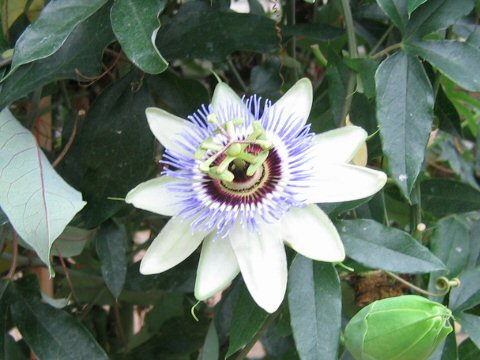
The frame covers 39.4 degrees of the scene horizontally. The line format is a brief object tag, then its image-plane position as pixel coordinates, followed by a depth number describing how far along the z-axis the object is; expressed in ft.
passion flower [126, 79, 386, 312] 0.67
